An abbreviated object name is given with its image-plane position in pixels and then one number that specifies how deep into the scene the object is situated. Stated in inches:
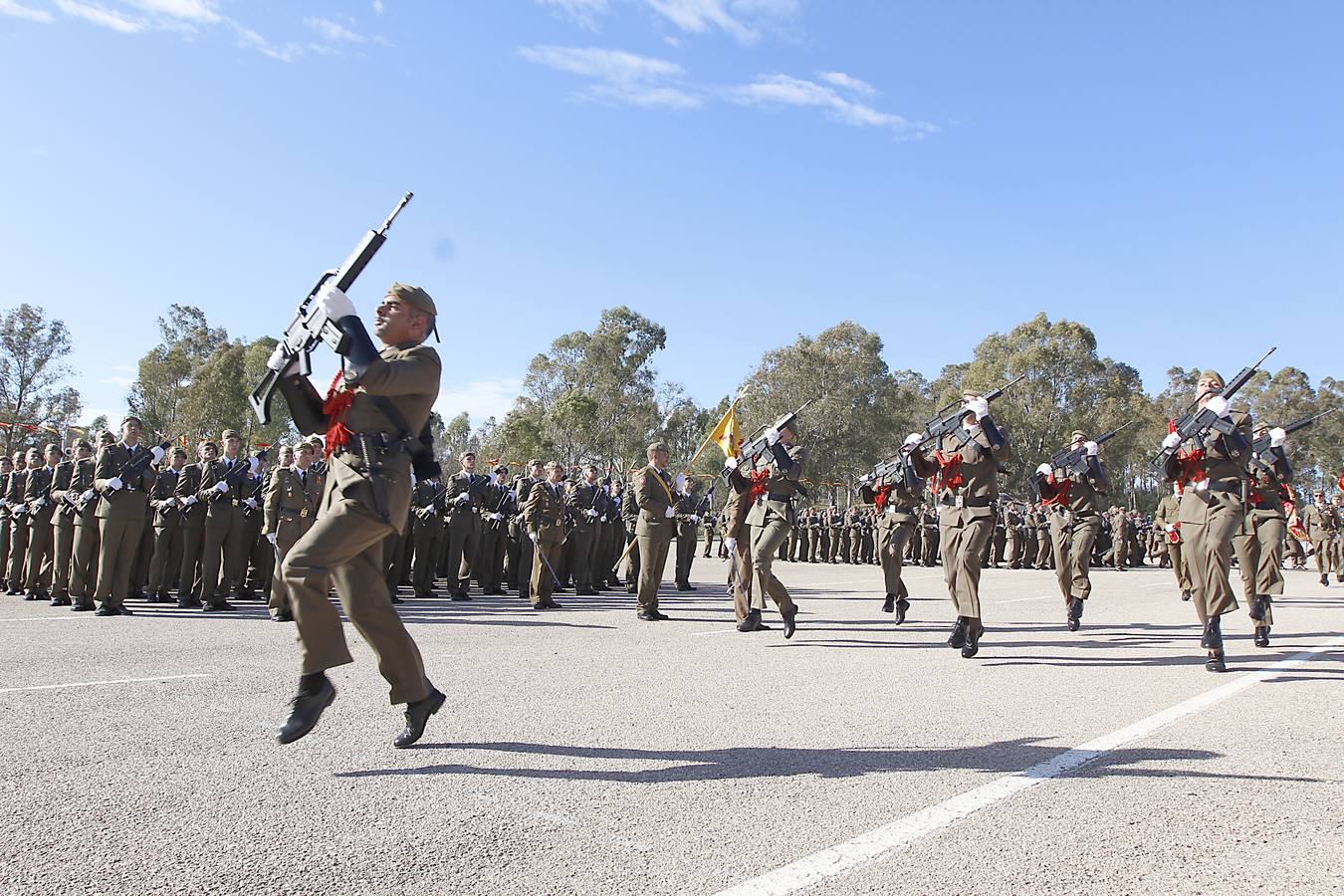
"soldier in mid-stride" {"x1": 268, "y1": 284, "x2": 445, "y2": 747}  161.3
